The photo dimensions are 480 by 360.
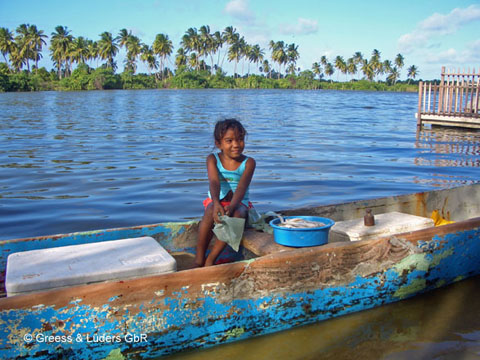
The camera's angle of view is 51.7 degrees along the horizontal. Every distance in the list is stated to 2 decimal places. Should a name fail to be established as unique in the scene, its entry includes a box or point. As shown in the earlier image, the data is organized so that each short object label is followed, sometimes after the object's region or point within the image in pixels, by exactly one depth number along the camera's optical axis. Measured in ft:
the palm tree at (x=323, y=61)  342.03
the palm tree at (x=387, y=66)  334.24
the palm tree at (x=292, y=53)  328.90
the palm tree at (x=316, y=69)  346.91
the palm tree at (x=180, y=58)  284.82
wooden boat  9.44
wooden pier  53.21
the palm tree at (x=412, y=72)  342.85
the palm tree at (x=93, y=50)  251.39
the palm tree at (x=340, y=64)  339.36
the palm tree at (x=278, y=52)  325.21
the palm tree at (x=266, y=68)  344.26
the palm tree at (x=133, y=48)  262.67
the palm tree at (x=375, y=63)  331.57
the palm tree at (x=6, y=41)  216.33
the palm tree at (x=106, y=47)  246.68
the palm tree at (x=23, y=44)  223.30
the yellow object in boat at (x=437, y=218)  17.71
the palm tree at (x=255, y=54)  323.57
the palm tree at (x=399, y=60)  331.57
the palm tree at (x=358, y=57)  340.80
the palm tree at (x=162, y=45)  264.72
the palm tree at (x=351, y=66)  341.17
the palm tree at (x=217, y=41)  292.81
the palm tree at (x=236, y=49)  302.04
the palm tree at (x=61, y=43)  231.91
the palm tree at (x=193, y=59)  293.84
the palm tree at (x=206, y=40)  284.82
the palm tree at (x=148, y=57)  267.80
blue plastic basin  12.84
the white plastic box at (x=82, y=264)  10.07
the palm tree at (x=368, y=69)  336.70
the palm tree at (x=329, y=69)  348.79
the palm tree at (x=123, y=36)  262.67
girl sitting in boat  13.66
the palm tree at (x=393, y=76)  338.13
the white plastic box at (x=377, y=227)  14.52
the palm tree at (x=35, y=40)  223.92
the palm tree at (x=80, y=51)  236.43
